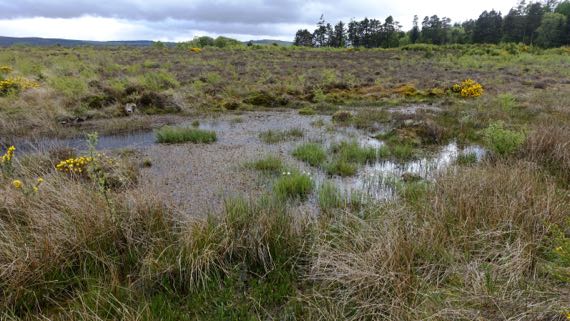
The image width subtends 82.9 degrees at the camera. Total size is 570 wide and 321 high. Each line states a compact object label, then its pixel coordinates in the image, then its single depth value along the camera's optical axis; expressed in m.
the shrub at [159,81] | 13.83
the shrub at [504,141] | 5.87
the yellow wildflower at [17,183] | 3.01
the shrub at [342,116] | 10.25
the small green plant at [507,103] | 10.32
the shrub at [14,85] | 10.55
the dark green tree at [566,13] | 48.88
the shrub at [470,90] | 13.93
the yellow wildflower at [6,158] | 2.93
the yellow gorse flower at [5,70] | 13.29
